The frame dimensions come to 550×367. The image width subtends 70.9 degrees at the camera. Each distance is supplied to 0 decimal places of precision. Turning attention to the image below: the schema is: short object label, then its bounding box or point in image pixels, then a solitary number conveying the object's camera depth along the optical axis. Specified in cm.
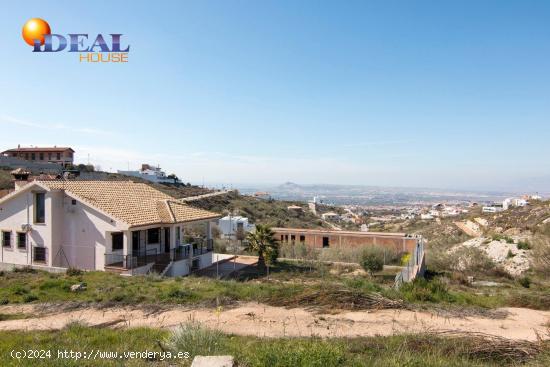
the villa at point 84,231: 1900
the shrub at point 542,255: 1889
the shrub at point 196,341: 636
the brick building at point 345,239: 3083
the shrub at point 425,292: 1266
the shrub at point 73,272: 1719
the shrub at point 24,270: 1842
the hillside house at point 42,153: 7581
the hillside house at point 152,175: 8225
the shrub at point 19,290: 1364
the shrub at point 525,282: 1903
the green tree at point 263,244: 2256
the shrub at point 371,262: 2247
